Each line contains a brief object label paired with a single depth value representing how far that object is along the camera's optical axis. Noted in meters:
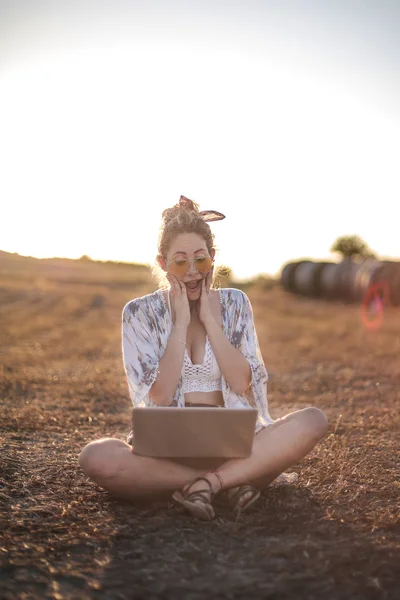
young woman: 3.06
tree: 71.25
